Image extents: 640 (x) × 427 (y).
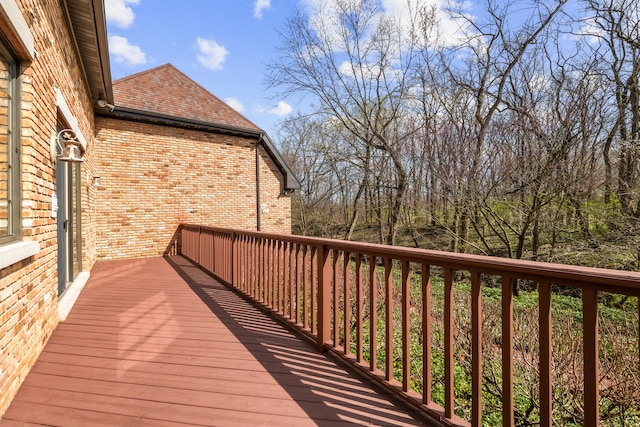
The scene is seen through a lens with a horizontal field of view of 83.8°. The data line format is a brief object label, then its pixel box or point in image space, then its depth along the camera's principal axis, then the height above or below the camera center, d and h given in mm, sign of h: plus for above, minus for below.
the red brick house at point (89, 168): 2396 +709
